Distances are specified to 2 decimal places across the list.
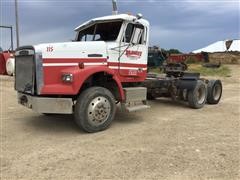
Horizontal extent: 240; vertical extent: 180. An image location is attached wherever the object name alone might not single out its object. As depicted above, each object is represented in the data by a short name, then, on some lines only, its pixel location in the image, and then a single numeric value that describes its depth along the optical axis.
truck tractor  3.91
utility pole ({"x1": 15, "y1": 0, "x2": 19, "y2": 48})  14.17
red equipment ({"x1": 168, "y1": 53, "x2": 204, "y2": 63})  16.79
